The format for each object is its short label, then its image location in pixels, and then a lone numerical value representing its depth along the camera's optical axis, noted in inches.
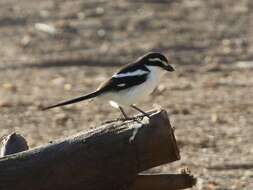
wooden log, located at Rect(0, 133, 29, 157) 571.5
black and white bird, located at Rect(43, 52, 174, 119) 628.7
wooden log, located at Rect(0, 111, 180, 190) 526.0
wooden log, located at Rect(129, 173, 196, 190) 544.7
